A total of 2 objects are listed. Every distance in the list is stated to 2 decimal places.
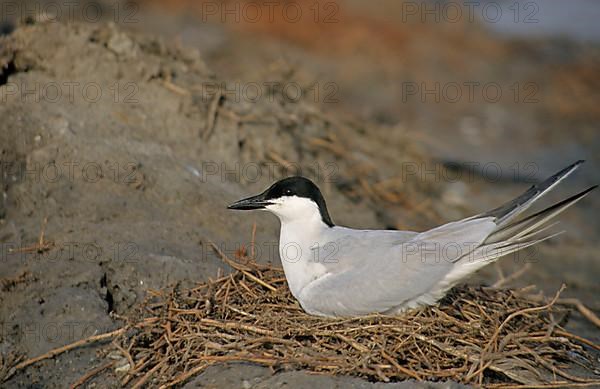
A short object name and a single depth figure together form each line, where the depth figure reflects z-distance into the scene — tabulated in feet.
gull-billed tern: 33.60
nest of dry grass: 31.68
